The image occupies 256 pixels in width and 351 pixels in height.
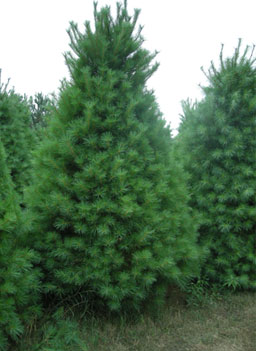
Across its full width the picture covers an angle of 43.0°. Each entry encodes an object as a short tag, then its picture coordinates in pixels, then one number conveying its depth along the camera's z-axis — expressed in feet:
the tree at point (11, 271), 9.15
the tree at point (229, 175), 15.67
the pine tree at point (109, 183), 10.91
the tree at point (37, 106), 51.17
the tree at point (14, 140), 20.77
